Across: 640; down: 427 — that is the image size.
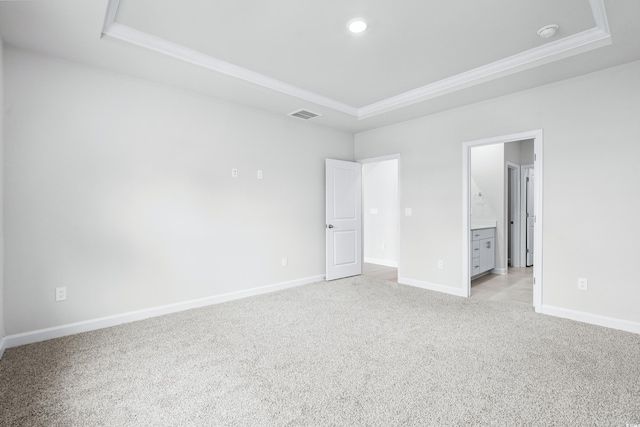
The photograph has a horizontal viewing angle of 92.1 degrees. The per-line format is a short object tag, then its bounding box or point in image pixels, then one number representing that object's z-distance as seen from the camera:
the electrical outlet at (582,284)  3.12
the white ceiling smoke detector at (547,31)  2.45
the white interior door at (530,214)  6.04
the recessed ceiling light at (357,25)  2.39
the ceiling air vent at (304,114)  4.23
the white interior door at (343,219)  4.92
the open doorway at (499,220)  4.18
